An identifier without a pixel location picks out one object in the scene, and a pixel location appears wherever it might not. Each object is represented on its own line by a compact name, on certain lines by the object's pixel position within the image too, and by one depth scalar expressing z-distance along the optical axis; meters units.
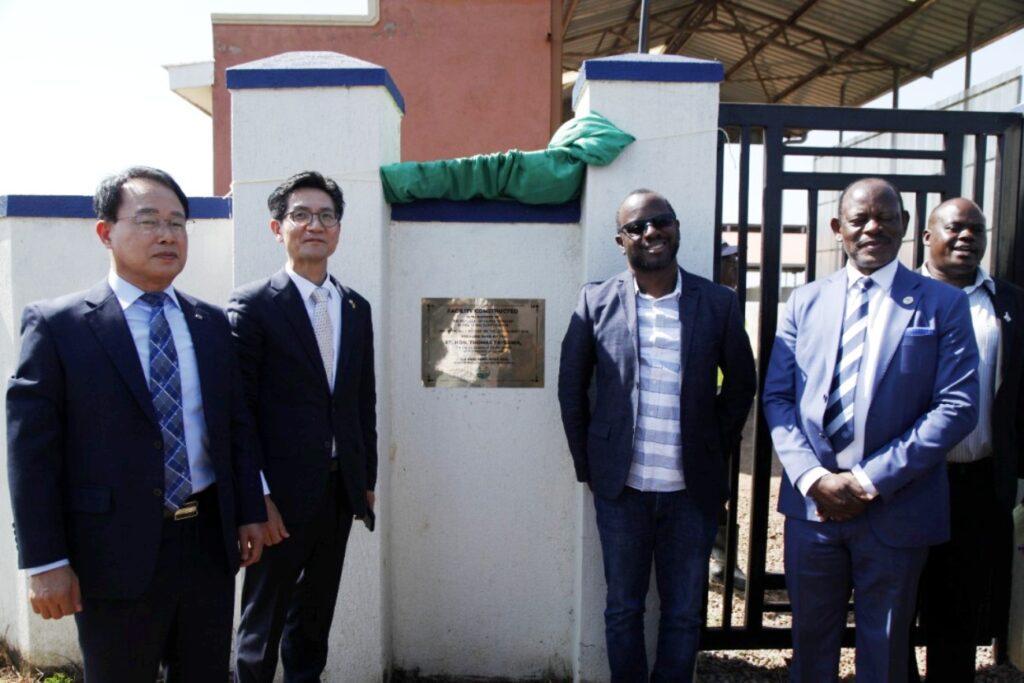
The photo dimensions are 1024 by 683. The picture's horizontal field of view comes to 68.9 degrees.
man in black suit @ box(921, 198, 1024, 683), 2.94
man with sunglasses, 2.83
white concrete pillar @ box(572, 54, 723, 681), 3.20
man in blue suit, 2.54
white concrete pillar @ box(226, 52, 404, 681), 3.19
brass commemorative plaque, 3.40
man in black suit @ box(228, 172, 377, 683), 2.58
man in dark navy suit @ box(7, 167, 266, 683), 1.97
